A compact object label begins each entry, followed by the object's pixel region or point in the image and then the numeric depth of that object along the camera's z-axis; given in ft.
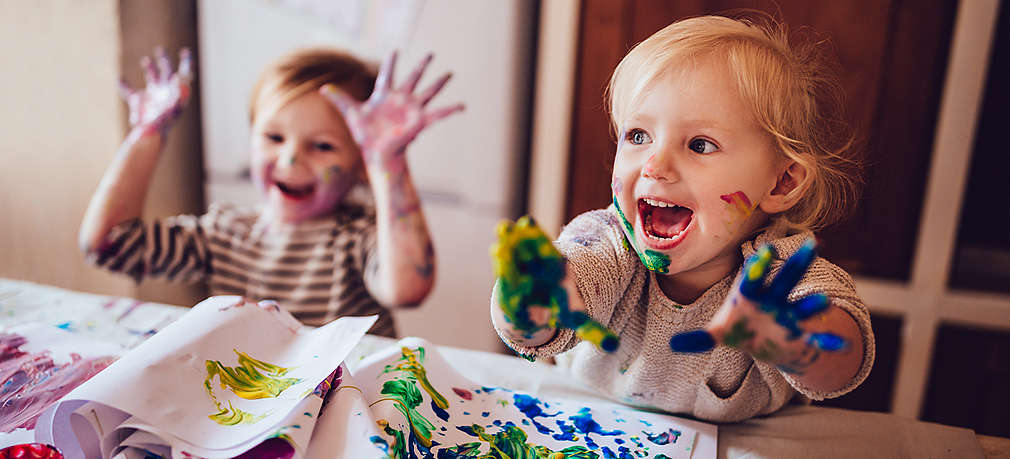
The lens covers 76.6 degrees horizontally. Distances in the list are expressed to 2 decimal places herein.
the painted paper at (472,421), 1.93
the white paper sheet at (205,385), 1.76
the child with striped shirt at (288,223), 3.56
